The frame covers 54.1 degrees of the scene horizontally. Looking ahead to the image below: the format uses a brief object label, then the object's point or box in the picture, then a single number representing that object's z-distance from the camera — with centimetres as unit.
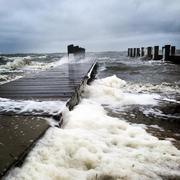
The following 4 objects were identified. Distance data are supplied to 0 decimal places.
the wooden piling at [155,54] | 2520
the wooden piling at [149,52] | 2873
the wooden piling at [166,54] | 2228
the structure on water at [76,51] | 1910
